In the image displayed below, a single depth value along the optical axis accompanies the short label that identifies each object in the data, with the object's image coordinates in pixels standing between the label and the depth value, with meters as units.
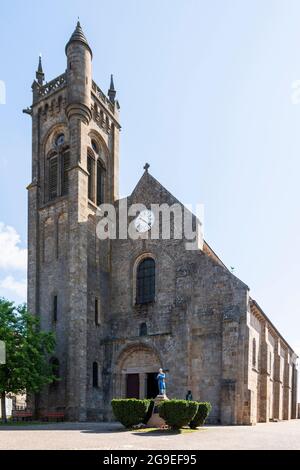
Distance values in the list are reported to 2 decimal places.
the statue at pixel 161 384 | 20.17
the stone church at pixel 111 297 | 26.72
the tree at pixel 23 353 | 25.27
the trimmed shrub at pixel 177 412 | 17.50
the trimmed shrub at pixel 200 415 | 19.06
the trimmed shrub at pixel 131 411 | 18.73
